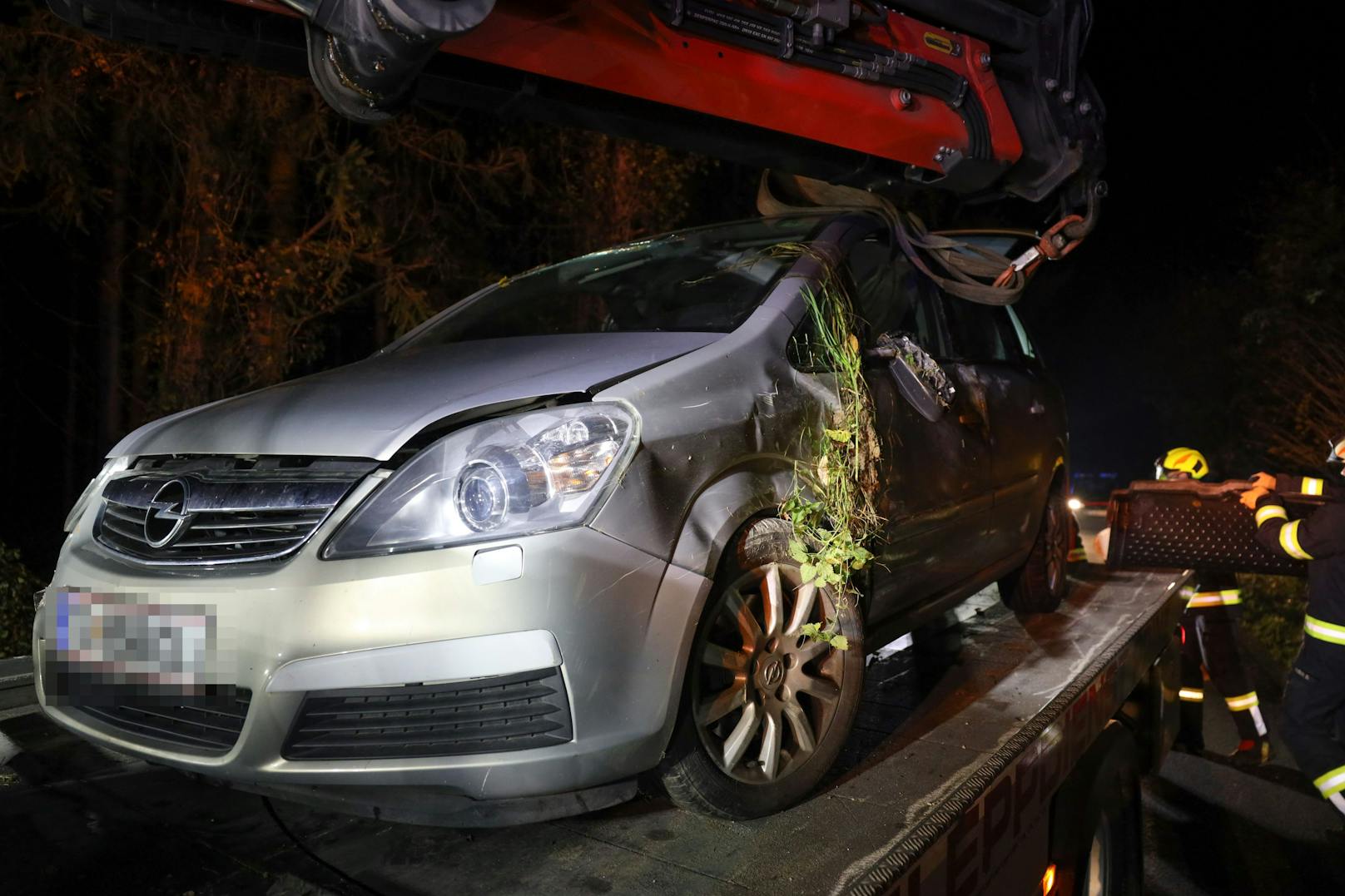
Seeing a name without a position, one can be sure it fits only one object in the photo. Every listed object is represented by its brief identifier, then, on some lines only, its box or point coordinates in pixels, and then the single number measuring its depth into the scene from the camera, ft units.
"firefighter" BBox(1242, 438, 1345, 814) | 13.23
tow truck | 6.66
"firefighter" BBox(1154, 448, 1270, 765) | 17.74
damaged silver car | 6.23
